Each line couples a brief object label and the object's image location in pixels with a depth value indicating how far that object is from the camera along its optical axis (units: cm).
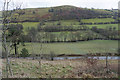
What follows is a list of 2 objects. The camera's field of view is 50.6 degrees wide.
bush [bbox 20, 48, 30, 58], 2380
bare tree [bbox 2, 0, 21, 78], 916
